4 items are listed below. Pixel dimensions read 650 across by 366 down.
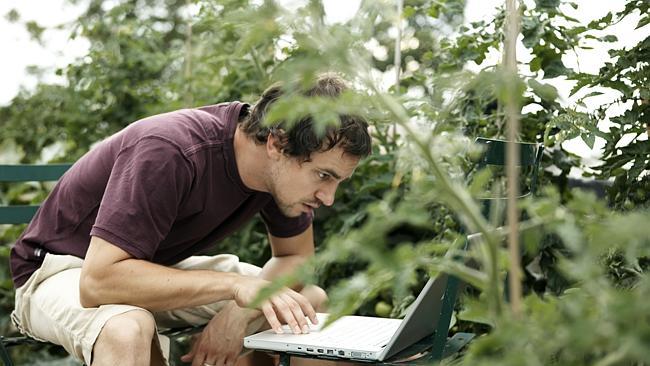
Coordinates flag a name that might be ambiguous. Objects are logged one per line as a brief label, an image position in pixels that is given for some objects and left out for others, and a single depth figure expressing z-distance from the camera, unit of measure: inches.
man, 71.8
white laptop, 63.5
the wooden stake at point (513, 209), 30.6
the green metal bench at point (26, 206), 88.2
